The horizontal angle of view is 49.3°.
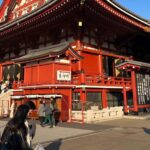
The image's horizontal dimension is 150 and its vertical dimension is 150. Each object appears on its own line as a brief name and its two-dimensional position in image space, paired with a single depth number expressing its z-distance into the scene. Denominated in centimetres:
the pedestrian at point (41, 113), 920
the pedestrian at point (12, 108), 1186
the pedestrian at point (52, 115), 902
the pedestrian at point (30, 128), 268
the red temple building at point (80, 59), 1085
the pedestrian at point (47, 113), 913
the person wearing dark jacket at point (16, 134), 247
